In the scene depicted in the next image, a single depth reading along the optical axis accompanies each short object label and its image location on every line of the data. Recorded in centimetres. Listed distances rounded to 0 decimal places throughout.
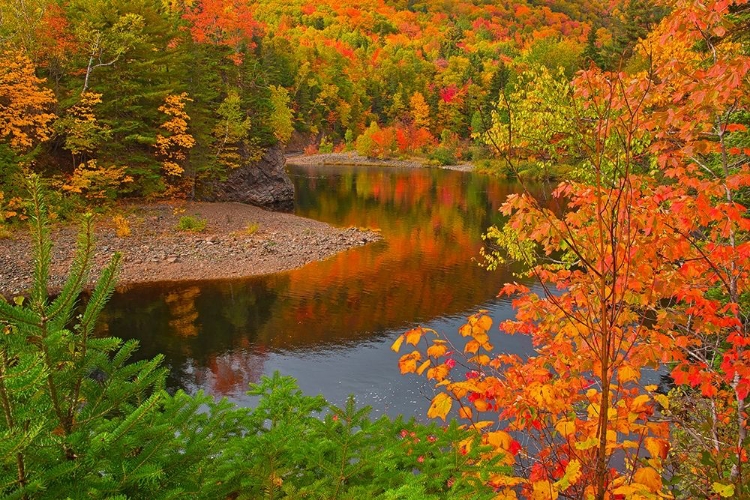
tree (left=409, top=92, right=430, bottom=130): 9119
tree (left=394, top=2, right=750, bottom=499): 343
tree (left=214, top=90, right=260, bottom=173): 3173
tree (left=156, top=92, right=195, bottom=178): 2705
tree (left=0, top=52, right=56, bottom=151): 2038
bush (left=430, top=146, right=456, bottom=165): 7350
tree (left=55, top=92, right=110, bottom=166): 2270
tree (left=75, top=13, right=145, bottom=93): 2362
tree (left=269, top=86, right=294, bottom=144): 3938
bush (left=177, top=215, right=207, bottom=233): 2502
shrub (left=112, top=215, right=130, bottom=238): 2278
